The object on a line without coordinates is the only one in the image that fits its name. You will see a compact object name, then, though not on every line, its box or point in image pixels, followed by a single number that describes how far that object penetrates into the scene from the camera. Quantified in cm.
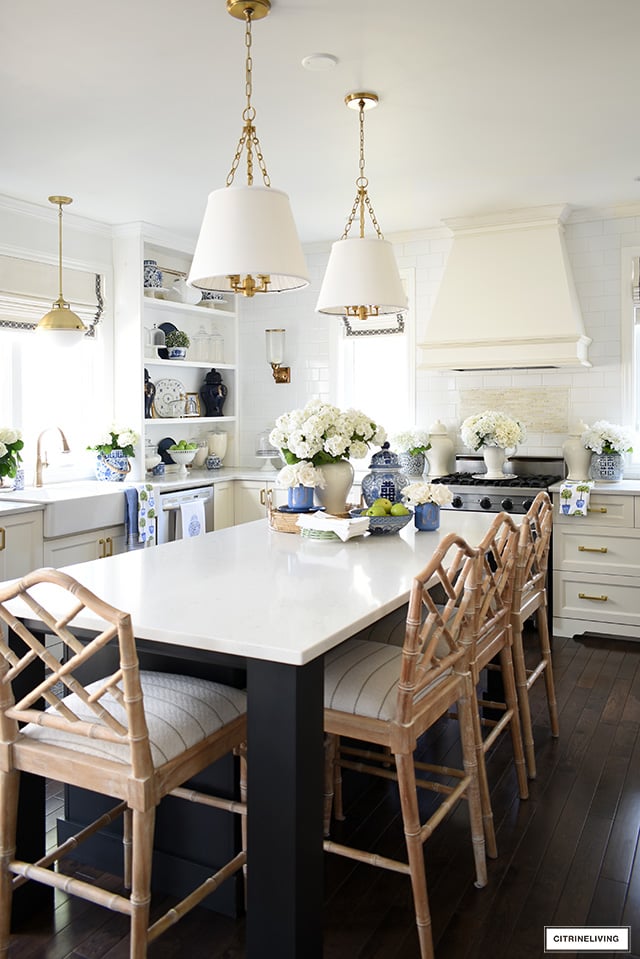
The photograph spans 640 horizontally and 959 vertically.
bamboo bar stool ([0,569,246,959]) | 168
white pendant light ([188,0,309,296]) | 237
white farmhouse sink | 439
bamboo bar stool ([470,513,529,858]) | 248
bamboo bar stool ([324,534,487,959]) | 202
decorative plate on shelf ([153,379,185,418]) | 603
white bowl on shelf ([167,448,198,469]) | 599
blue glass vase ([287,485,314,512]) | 336
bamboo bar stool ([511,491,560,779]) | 298
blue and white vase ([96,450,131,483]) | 543
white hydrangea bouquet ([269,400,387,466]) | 317
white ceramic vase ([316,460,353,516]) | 329
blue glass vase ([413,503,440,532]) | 332
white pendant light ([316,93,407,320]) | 316
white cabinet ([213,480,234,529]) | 588
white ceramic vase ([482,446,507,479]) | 531
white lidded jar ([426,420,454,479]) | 574
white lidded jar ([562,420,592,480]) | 514
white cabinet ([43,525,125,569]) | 446
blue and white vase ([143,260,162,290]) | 566
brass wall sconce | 638
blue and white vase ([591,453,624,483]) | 508
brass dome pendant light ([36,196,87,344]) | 473
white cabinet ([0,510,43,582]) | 411
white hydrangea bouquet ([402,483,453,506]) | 325
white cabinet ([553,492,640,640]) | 479
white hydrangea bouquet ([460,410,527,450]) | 523
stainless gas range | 496
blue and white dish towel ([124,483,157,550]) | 498
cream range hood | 510
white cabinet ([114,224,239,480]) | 561
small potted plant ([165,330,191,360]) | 596
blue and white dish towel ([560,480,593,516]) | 479
